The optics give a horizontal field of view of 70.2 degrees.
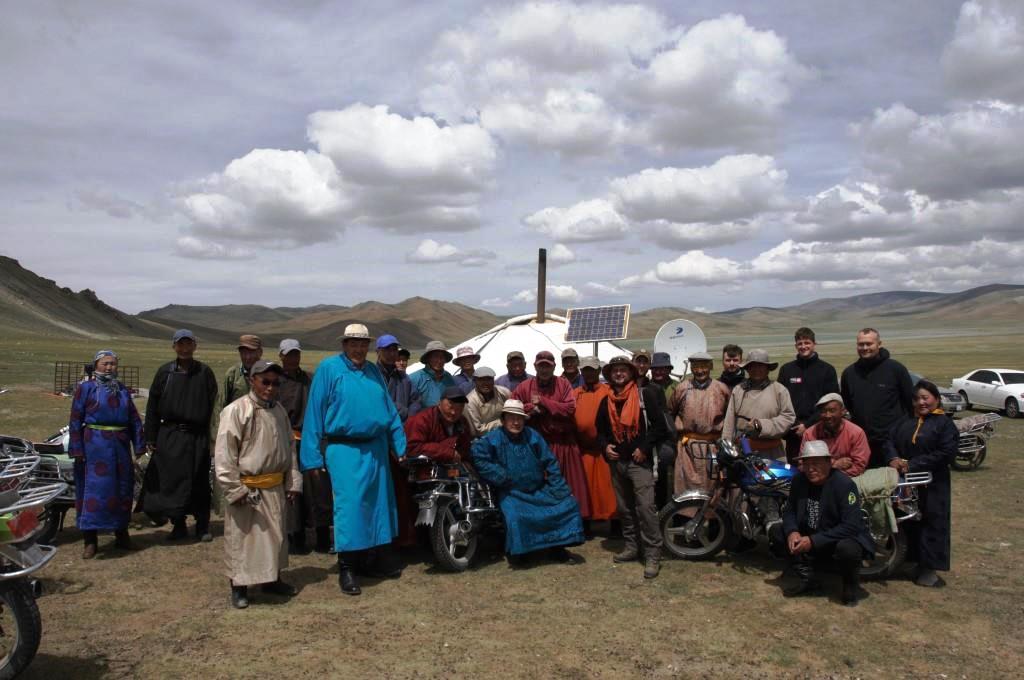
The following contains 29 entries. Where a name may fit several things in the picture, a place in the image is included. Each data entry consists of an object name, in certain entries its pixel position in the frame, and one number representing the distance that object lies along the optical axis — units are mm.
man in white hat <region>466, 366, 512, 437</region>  6371
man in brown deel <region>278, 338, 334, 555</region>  6223
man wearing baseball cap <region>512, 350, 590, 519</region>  6480
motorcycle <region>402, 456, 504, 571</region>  5656
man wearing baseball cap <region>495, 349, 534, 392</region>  7211
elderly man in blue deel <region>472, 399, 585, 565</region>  5848
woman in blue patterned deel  5953
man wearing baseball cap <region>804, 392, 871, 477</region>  5184
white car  17781
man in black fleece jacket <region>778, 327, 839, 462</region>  6156
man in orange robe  6438
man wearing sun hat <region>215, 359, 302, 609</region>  4824
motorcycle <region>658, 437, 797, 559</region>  5543
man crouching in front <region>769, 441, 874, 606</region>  4848
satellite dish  11312
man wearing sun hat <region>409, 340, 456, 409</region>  6809
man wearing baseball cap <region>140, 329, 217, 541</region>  6340
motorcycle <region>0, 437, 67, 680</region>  3535
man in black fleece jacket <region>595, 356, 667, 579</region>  5758
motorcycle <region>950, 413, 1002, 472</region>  10562
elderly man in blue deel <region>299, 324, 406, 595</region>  5258
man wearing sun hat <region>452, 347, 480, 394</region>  7461
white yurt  13398
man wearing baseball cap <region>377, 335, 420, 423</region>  6465
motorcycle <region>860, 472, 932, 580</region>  5113
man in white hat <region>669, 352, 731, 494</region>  6227
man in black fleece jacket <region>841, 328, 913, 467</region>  5738
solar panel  11828
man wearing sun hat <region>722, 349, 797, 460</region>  5777
